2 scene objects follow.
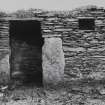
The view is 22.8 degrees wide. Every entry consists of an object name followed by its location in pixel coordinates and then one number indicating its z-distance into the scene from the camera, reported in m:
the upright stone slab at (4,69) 6.70
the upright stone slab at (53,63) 6.79
